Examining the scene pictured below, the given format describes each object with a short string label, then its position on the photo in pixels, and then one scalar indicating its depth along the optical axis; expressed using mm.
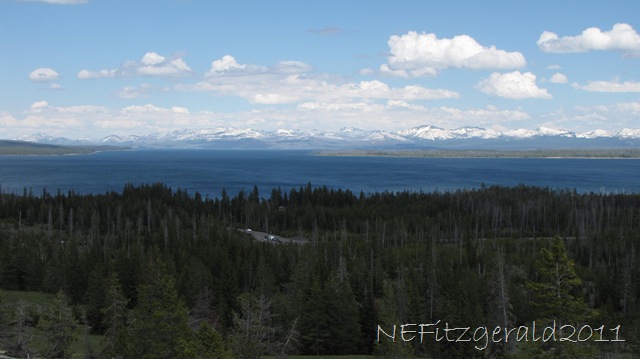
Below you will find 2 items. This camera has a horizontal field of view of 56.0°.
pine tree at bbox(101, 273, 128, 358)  39000
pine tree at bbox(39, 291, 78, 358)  42969
